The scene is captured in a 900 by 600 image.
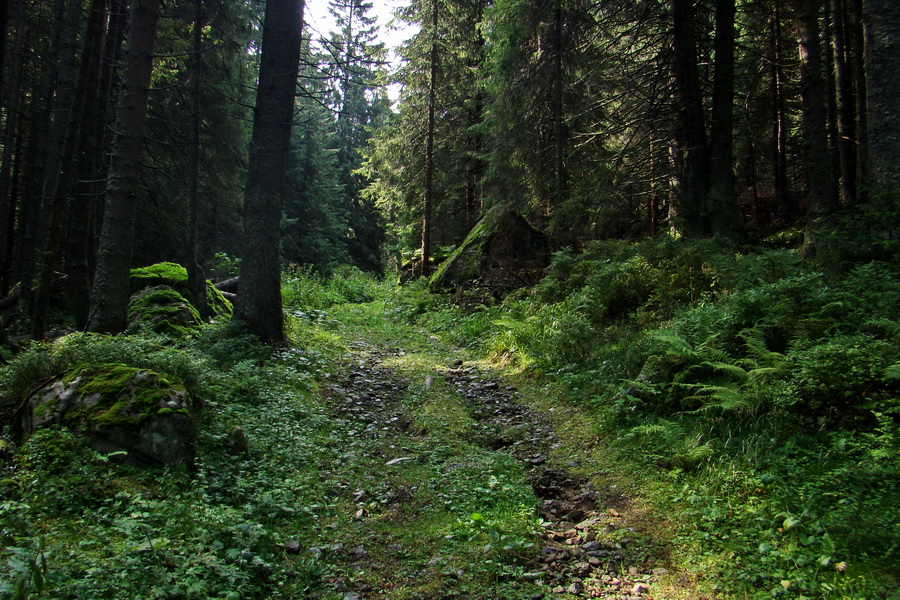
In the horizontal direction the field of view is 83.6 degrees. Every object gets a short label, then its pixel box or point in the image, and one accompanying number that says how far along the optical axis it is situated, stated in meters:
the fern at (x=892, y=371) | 3.83
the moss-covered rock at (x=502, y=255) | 14.73
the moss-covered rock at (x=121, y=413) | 4.12
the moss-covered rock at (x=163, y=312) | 8.50
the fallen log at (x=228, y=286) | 15.19
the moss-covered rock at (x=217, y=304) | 11.41
